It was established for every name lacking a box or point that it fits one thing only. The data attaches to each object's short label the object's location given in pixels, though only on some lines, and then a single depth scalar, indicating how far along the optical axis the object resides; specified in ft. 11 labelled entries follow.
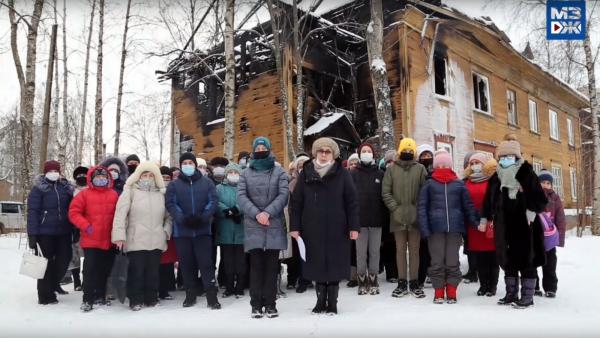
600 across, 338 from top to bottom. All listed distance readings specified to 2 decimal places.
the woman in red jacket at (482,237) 18.90
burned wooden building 50.24
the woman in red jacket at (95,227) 17.69
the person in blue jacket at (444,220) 17.60
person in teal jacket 18.94
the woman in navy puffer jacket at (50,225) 18.67
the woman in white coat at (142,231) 17.79
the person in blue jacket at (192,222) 17.70
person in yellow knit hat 18.75
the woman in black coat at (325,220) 15.93
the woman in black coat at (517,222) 16.51
